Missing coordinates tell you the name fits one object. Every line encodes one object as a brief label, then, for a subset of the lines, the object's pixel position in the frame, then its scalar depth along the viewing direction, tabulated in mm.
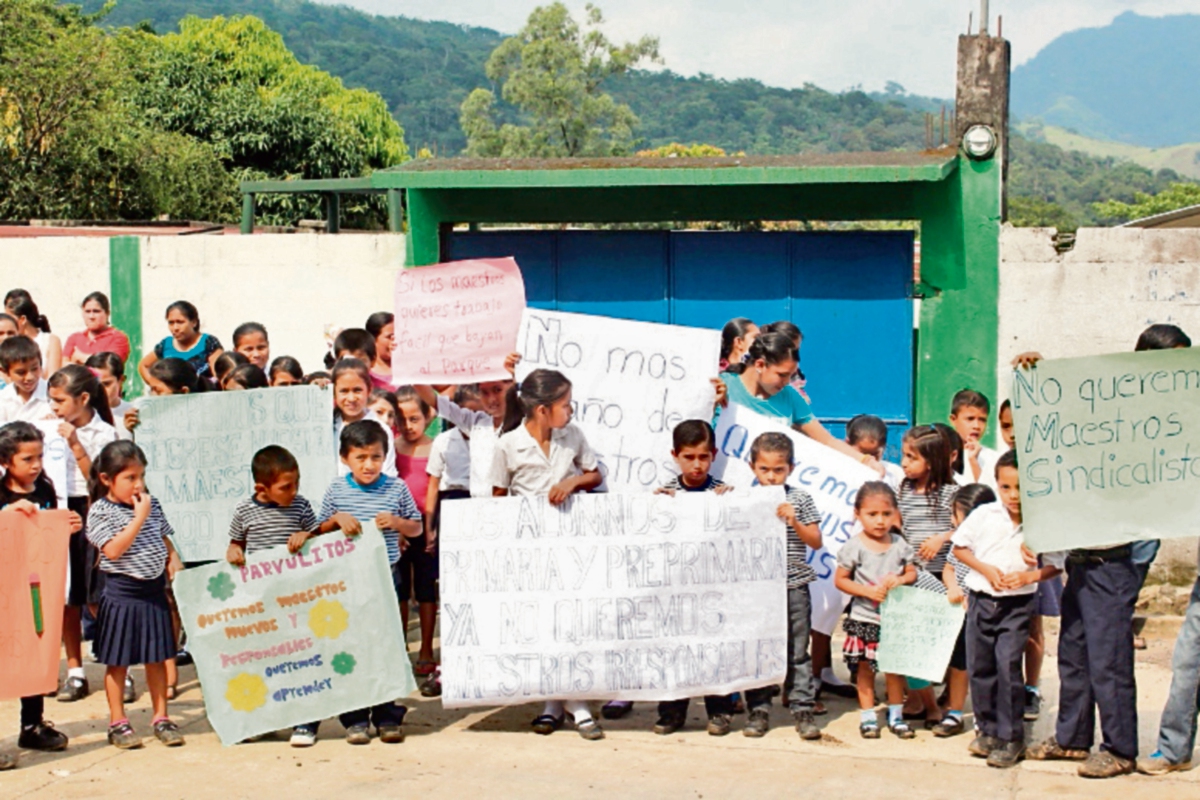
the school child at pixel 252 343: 8711
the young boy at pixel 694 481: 6699
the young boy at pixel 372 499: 6754
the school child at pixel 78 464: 7500
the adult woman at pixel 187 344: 8938
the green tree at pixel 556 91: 62688
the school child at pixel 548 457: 6727
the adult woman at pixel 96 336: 9875
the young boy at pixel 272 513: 6605
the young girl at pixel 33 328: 9531
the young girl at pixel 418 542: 7723
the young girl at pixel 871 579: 6695
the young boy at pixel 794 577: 6738
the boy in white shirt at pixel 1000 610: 6230
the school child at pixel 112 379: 8305
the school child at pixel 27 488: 6527
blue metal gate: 10828
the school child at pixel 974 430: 7422
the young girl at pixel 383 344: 8453
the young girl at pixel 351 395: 7703
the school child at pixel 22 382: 7918
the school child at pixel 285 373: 8148
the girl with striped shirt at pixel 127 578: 6555
